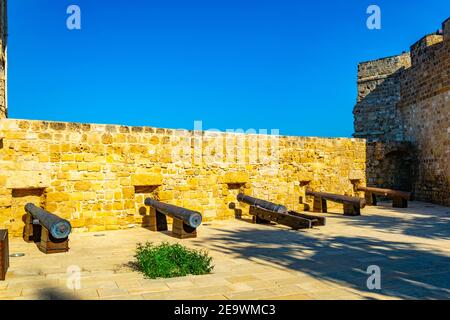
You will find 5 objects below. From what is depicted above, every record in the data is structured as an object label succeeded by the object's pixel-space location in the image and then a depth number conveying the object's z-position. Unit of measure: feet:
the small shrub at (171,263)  15.56
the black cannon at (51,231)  19.51
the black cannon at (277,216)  28.23
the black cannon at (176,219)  24.16
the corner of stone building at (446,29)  43.07
